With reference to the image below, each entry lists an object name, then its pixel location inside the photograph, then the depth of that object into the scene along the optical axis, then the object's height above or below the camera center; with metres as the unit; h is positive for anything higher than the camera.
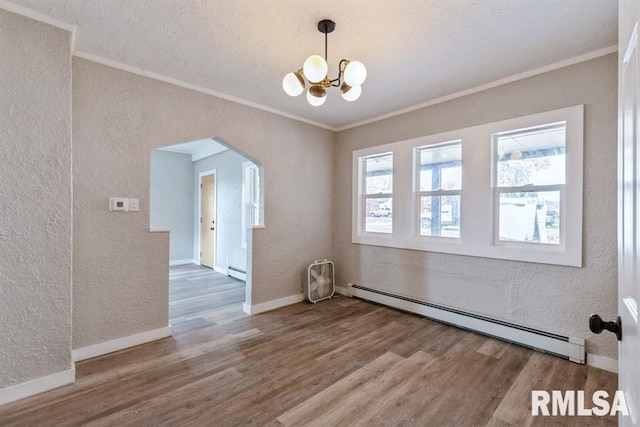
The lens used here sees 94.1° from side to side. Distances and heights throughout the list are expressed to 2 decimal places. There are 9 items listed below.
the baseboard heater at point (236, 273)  5.47 -1.15
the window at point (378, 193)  4.09 +0.28
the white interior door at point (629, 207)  0.74 +0.02
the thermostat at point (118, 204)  2.66 +0.06
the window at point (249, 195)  5.59 +0.32
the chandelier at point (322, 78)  1.87 +0.91
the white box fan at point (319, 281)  4.12 -0.99
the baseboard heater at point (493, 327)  2.54 -1.14
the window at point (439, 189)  3.39 +0.29
